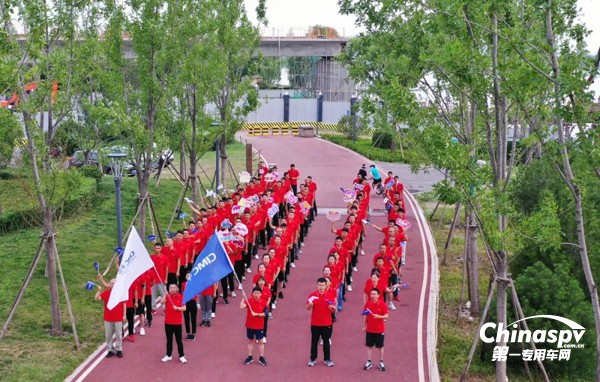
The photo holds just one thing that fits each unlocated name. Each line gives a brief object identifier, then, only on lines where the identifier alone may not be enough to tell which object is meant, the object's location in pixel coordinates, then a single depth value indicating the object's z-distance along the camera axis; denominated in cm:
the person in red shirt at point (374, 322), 1351
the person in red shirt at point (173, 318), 1347
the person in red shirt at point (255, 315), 1350
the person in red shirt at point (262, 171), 2605
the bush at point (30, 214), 2169
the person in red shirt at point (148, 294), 1505
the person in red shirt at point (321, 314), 1354
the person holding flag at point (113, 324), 1384
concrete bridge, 5534
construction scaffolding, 6431
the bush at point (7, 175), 2725
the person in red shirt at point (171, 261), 1612
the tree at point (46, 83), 1473
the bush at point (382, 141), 4697
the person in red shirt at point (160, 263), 1554
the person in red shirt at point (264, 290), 1377
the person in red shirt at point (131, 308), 1471
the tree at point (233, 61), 2662
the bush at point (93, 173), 2737
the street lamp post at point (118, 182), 1742
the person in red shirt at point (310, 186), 2414
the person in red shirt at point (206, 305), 1570
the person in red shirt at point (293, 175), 2650
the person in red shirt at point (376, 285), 1417
